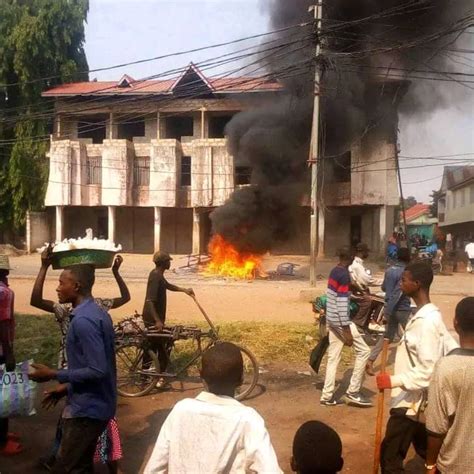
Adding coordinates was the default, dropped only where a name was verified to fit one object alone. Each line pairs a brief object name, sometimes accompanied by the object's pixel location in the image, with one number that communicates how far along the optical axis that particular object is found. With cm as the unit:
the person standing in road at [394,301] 630
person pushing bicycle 594
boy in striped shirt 559
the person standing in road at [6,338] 414
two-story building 2666
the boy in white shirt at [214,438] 193
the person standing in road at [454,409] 237
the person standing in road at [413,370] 307
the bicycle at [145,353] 585
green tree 3038
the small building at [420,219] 4916
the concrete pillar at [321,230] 2568
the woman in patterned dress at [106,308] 368
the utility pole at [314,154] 1527
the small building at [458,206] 3506
